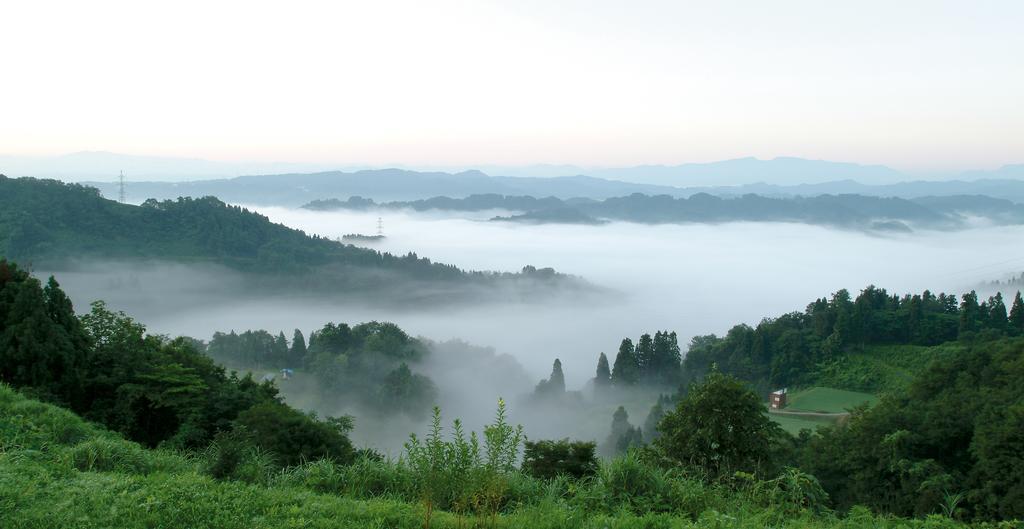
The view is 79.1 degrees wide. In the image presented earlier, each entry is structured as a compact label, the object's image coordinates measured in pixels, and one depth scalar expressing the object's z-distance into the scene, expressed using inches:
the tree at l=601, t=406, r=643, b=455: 1508.6
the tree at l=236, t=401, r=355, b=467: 432.5
